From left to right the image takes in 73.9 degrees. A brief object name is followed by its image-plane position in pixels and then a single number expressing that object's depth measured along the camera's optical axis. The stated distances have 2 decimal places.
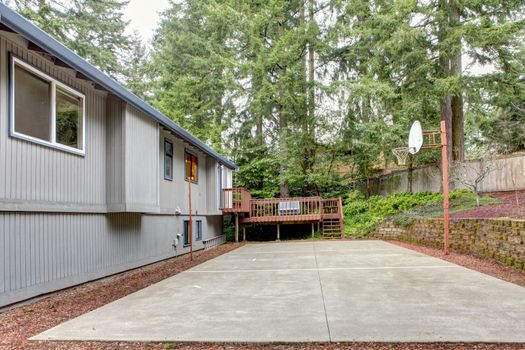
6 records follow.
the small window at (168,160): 9.38
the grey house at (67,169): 4.54
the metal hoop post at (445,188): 8.14
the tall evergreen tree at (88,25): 14.84
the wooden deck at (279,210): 14.99
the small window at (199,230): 12.53
